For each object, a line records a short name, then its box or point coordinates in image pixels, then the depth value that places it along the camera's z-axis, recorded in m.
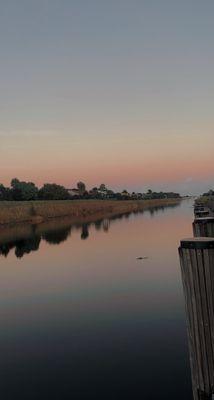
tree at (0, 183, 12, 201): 135.70
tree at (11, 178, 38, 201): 137.00
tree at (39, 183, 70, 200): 149.88
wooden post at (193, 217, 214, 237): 9.14
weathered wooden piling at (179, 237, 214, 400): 6.13
